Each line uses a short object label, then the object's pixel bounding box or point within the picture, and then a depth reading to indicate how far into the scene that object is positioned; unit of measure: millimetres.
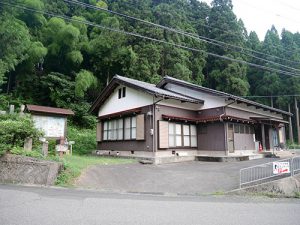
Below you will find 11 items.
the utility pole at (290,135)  30509
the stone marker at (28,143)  9242
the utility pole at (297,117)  31125
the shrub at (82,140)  18270
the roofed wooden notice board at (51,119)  13500
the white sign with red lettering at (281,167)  8156
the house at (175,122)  14008
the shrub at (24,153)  8609
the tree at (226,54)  30719
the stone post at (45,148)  9273
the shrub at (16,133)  8727
